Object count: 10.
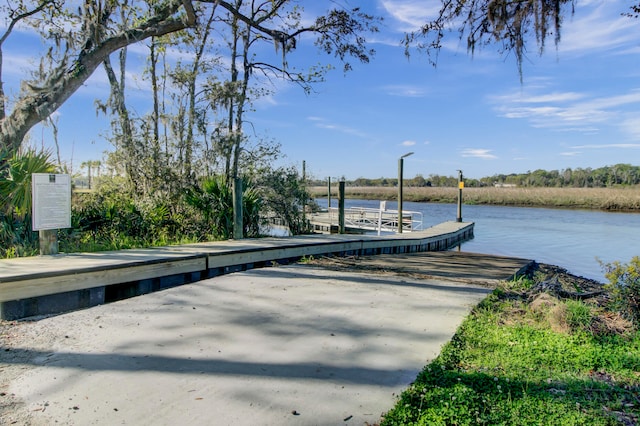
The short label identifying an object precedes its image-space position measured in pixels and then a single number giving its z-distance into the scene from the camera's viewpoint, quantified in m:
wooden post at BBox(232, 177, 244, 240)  7.54
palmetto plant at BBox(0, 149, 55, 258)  5.54
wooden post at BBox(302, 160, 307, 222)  9.72
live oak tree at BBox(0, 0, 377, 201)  6.74
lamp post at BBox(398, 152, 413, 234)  13.69
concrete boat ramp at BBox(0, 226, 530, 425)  2.02
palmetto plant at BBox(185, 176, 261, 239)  8.04
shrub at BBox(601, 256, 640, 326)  3.47
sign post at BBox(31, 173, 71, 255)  4.86
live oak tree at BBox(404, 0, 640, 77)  4.71
